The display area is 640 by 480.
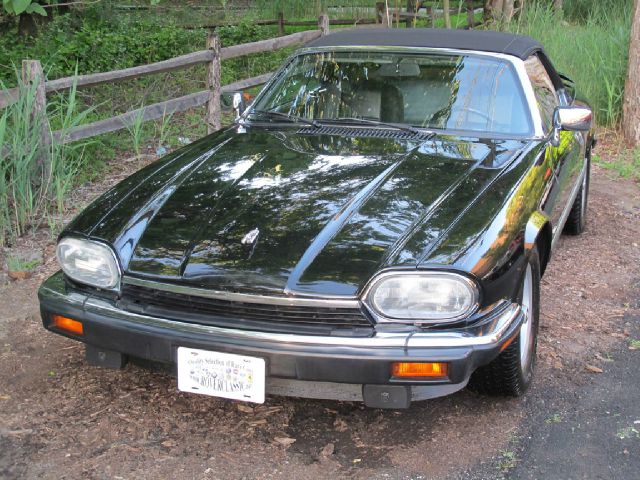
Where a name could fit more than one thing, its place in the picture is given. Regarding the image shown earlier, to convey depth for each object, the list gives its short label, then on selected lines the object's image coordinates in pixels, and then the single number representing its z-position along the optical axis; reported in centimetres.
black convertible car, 263
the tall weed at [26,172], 516
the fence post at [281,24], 1418
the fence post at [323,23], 1026
